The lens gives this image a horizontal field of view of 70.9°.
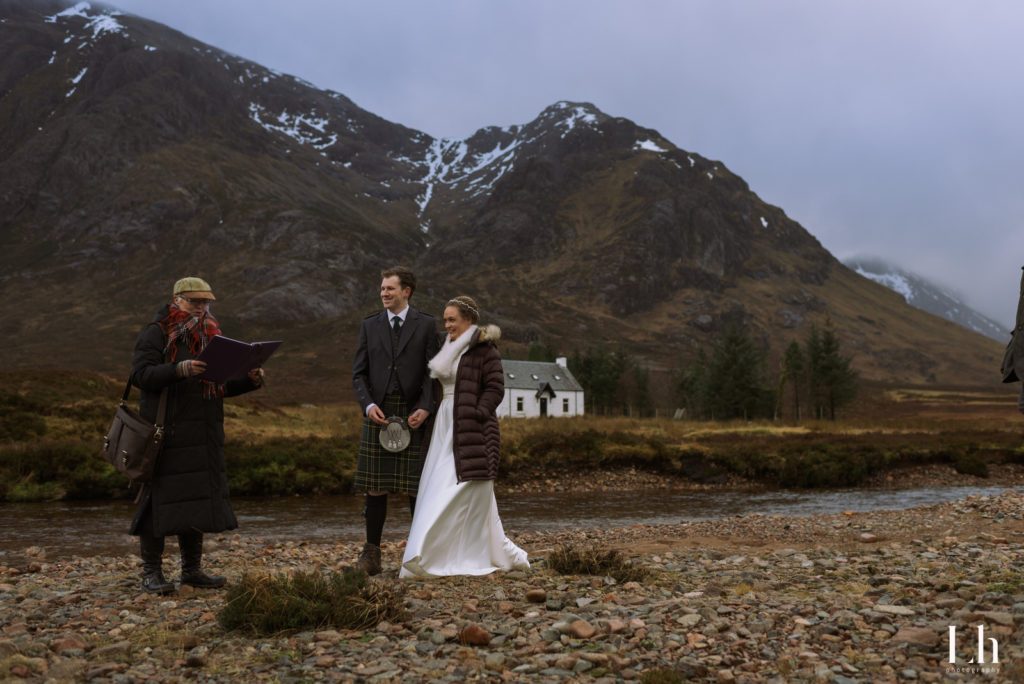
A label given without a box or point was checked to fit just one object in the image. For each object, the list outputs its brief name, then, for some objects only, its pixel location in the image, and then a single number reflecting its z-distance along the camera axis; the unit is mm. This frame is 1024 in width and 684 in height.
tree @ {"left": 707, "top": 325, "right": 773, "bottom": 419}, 73312
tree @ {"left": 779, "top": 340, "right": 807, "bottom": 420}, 72875
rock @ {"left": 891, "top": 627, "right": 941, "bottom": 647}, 4656
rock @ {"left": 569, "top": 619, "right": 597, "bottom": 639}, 5160
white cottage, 69938
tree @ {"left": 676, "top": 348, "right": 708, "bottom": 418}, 79062
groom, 7707
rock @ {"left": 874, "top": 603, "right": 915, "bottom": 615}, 5418
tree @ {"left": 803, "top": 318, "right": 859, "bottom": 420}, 70438
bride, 7492
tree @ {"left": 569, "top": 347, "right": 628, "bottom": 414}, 91438
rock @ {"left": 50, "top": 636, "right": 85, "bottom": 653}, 5039
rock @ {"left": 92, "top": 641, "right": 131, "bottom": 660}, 4852
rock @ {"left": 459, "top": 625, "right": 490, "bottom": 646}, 5074
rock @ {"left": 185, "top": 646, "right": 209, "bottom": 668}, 4662
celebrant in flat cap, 6719
